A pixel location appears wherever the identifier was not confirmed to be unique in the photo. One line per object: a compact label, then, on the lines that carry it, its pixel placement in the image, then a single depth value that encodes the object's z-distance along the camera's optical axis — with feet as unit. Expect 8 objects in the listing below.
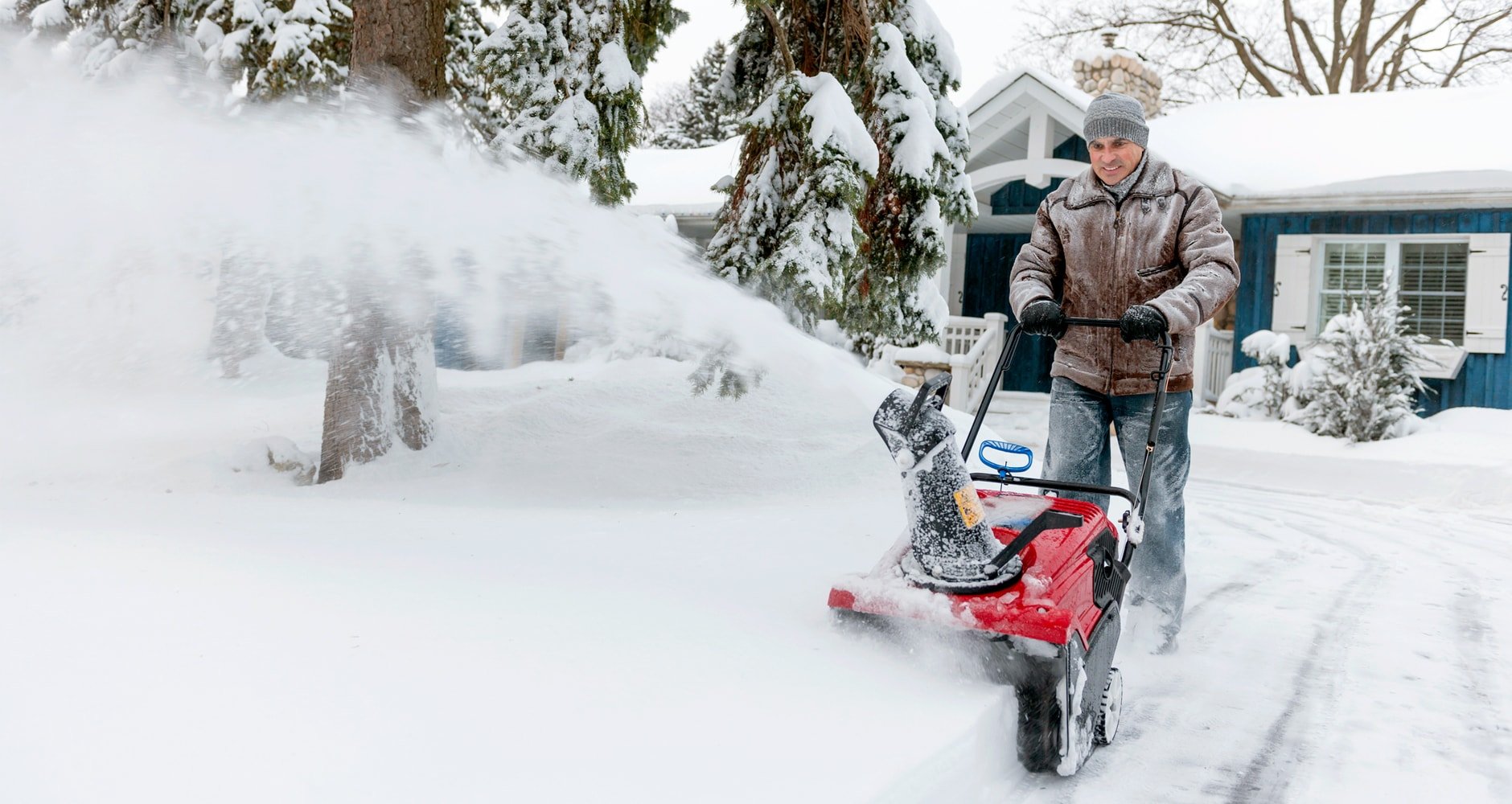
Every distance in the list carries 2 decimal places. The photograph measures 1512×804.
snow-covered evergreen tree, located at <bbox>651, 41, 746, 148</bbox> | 114.93
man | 11.17
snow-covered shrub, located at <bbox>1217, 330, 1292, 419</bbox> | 37.09
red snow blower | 7.92
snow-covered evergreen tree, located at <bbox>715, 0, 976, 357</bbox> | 22.39
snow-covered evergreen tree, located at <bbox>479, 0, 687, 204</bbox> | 21.29
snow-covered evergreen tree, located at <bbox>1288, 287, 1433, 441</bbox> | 31.68
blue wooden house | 38.04
